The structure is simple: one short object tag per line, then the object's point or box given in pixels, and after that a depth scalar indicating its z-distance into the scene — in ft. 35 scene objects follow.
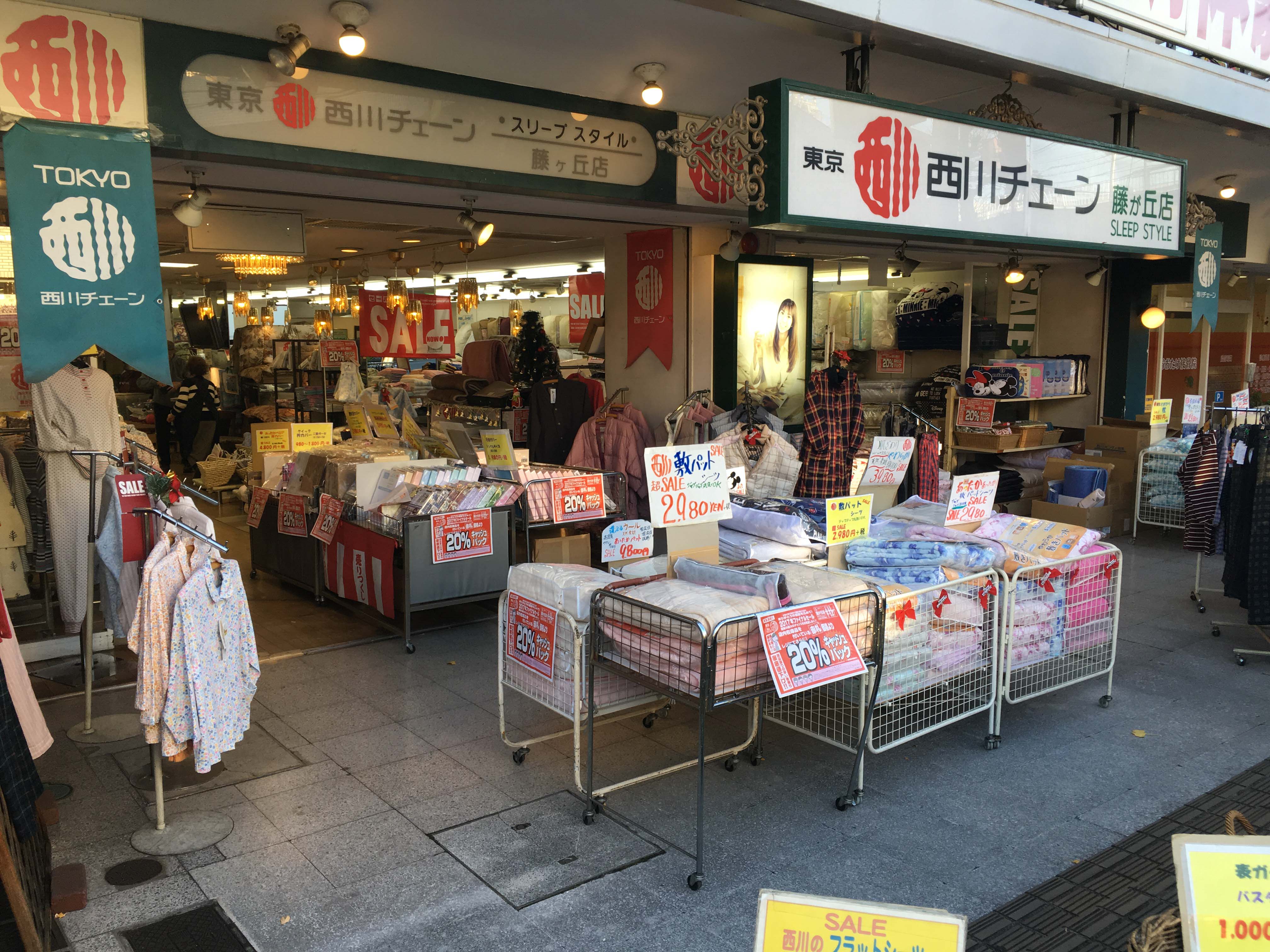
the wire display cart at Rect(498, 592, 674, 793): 12.05
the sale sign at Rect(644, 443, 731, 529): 12.78
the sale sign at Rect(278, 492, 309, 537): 22.43
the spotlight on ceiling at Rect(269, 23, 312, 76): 14.89
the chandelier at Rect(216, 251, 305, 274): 33.04
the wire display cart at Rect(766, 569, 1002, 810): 12.54
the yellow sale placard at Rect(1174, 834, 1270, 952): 5.32
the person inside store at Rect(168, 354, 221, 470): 40.40
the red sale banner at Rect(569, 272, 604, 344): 41.24
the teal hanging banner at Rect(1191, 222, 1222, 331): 30.32
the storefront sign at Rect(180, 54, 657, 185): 15.34
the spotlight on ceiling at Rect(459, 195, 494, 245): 20.47
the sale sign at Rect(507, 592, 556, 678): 12.59
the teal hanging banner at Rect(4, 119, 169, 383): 13.37
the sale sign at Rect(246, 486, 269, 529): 24.20
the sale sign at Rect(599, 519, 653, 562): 13.65
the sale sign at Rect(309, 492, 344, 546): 21.09
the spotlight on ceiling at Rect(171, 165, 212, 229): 17.49
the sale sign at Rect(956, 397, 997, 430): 31.86
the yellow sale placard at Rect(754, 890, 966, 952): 5.15
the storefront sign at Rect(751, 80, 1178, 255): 12.31
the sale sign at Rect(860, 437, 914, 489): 17.93
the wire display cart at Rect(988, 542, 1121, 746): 14.60
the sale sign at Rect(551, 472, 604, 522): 20.97
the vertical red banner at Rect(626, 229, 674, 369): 26.27
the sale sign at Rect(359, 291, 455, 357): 38.40
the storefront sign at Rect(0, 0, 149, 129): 13.35
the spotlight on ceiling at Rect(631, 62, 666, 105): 18.28
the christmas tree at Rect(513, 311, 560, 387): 32.32
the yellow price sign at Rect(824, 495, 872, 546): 13.74
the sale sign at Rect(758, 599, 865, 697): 10.65
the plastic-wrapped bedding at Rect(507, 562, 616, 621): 12.35
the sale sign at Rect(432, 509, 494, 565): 19.20
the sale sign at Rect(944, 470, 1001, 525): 15.64
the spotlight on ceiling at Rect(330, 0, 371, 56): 14.56
